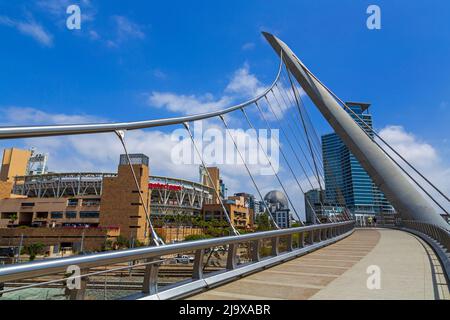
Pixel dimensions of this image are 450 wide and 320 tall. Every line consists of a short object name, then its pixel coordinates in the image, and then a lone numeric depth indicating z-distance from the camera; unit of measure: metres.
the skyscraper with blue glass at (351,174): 52.90
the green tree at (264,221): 55.94
